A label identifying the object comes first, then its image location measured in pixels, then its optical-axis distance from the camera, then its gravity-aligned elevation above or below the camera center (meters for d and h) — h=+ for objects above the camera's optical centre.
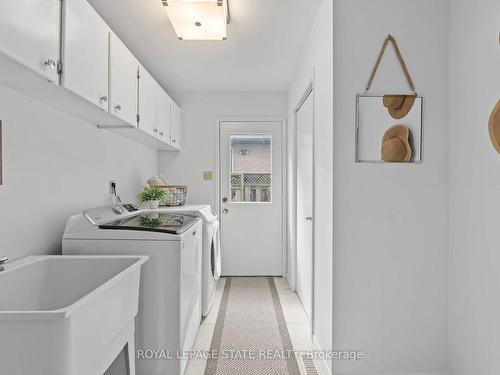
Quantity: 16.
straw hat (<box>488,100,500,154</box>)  1.58 +0.28
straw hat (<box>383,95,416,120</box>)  1.97 +0.47
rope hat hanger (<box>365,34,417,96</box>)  1.95 +0.71
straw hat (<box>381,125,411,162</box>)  1.97 +0.24
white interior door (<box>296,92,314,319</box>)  2.78 -0.13
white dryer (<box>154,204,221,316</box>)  2.93 -0.58
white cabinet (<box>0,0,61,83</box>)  1.16 +0.55
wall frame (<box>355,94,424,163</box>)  1.96 +0.35
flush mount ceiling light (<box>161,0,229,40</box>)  2.05 +1.06
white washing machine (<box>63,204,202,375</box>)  1.87 -0.48
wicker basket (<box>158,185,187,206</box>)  3.46 -0.09
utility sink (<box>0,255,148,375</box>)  0.97 -0.44
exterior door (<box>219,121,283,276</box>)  4.25 -0.16
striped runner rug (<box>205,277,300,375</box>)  2.18 -1.10
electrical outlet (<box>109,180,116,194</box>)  2.79 -0.01
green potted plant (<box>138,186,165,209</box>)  3.20 -0.09
